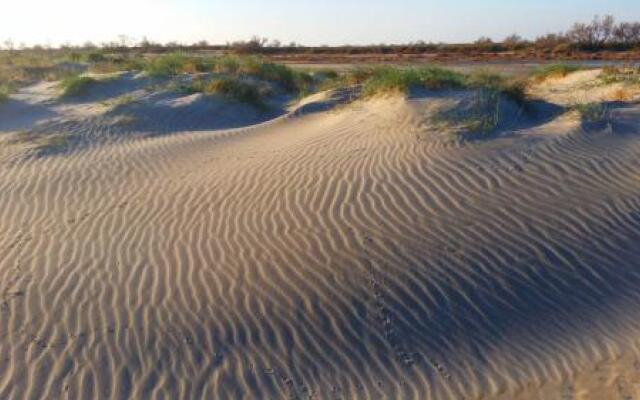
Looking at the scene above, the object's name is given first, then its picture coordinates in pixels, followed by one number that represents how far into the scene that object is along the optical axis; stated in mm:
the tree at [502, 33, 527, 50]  42656
